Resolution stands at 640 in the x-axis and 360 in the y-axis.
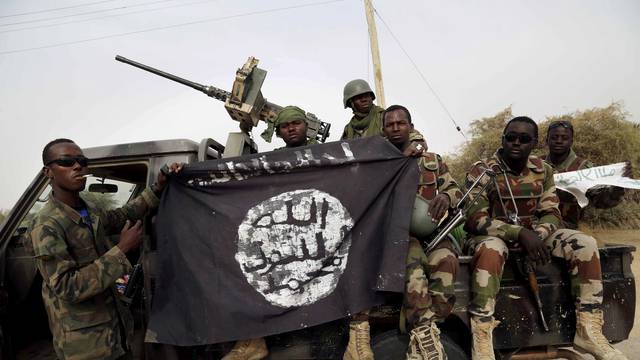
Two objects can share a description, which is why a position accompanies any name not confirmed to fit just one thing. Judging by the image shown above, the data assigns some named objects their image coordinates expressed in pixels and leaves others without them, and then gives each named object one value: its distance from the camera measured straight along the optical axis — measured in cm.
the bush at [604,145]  849
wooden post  873
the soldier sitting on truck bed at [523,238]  232
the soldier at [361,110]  410
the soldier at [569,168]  342
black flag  238
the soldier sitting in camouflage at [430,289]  221
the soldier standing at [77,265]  216
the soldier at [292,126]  337
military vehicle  240
